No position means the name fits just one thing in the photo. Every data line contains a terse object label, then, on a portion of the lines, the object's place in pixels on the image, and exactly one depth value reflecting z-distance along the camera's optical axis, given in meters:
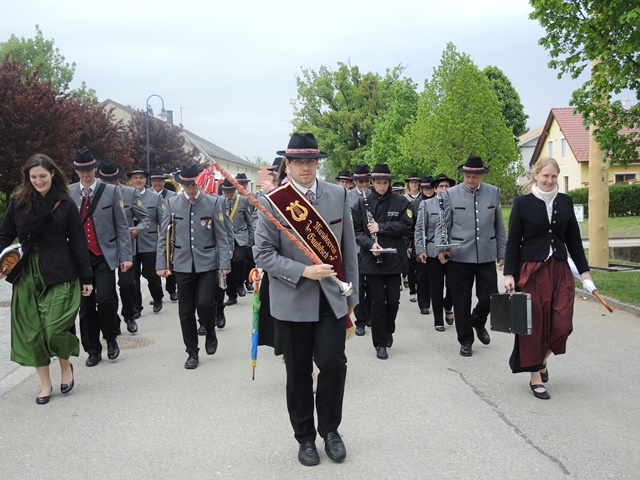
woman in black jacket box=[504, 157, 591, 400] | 5.79
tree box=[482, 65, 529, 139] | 69.57
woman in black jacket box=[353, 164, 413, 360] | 7.64
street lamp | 37.12
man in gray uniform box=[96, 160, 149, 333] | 8.73
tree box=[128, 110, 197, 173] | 50.81
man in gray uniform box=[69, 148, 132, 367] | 7.36
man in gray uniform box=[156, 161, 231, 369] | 7.34
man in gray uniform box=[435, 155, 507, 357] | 7.61
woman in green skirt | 5.93
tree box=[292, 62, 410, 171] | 64.56
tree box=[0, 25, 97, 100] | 66.00
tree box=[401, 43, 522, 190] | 38.34
